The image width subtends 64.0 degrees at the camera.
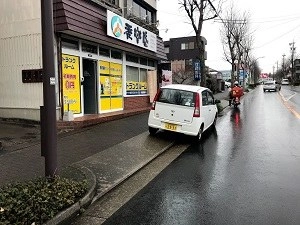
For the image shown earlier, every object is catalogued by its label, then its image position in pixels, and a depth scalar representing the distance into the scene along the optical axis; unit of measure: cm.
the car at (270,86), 3612
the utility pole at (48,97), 382
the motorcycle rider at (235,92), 1676
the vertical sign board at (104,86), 1068
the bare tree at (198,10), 1293
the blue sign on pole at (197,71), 1648
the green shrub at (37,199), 295
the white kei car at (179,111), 726
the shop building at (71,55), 836
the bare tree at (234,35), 2837
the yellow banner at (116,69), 1137
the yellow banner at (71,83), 874
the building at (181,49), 4428
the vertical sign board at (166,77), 1638
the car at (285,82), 6959
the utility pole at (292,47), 6794
